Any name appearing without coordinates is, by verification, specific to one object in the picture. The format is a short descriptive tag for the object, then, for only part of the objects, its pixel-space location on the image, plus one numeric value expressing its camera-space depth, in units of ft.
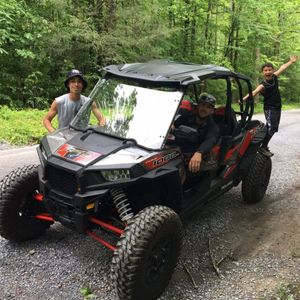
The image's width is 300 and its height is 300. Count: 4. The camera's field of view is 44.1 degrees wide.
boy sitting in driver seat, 13.07
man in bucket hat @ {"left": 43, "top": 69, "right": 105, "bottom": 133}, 15.98
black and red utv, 10.32
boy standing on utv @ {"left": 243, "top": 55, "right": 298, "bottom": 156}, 21.09
